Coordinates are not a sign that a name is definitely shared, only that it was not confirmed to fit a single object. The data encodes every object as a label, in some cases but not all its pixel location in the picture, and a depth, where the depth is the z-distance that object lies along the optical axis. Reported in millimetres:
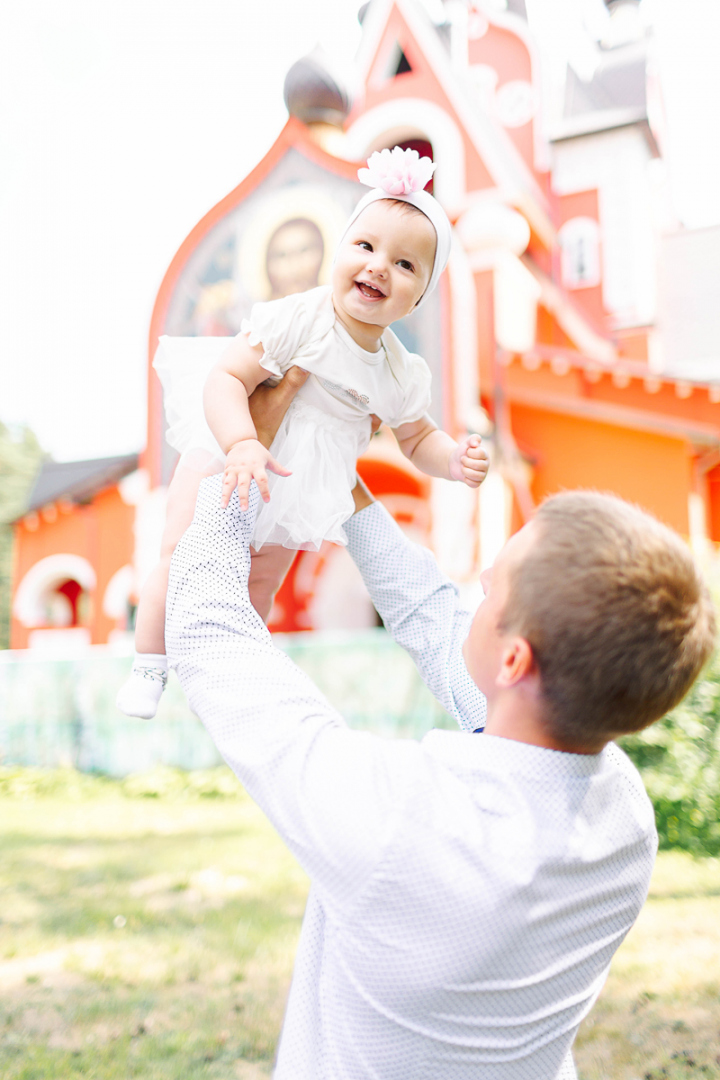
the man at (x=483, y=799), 921
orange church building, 8336
